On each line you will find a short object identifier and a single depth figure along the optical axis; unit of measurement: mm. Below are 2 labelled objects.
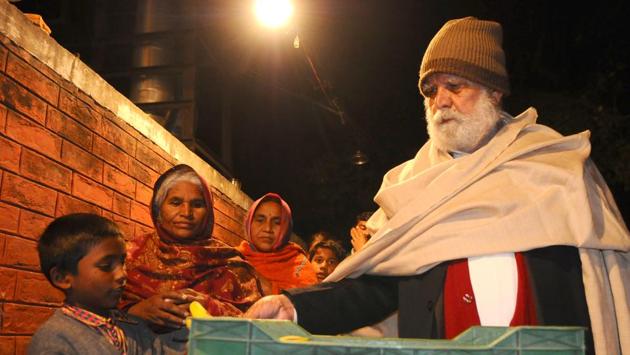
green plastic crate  1090
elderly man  2156
